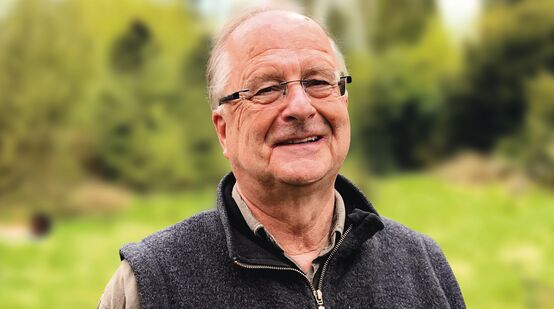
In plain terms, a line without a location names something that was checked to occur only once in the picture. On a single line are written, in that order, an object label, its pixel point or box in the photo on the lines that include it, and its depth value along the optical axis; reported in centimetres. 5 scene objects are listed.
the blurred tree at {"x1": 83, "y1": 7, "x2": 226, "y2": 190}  629
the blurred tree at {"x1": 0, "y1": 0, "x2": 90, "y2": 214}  604
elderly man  124
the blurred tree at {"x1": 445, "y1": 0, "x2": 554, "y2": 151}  688
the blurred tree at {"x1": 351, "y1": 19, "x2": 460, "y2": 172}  681
